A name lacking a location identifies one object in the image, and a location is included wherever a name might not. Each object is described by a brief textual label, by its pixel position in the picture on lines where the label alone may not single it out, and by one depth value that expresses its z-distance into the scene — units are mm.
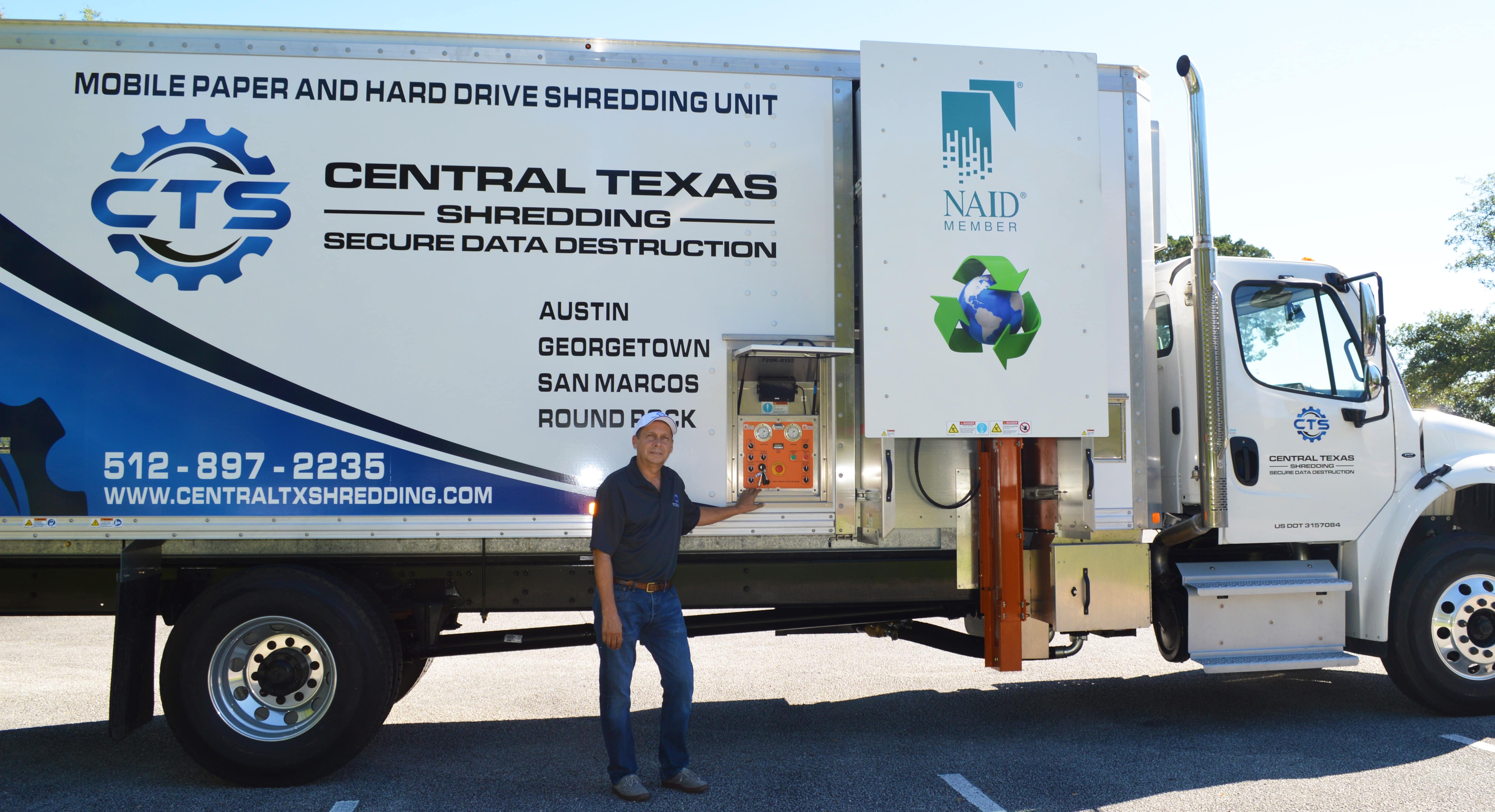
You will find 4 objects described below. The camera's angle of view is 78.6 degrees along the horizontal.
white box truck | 4410
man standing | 4090
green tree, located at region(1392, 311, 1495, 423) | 22094
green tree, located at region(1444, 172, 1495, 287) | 25344
